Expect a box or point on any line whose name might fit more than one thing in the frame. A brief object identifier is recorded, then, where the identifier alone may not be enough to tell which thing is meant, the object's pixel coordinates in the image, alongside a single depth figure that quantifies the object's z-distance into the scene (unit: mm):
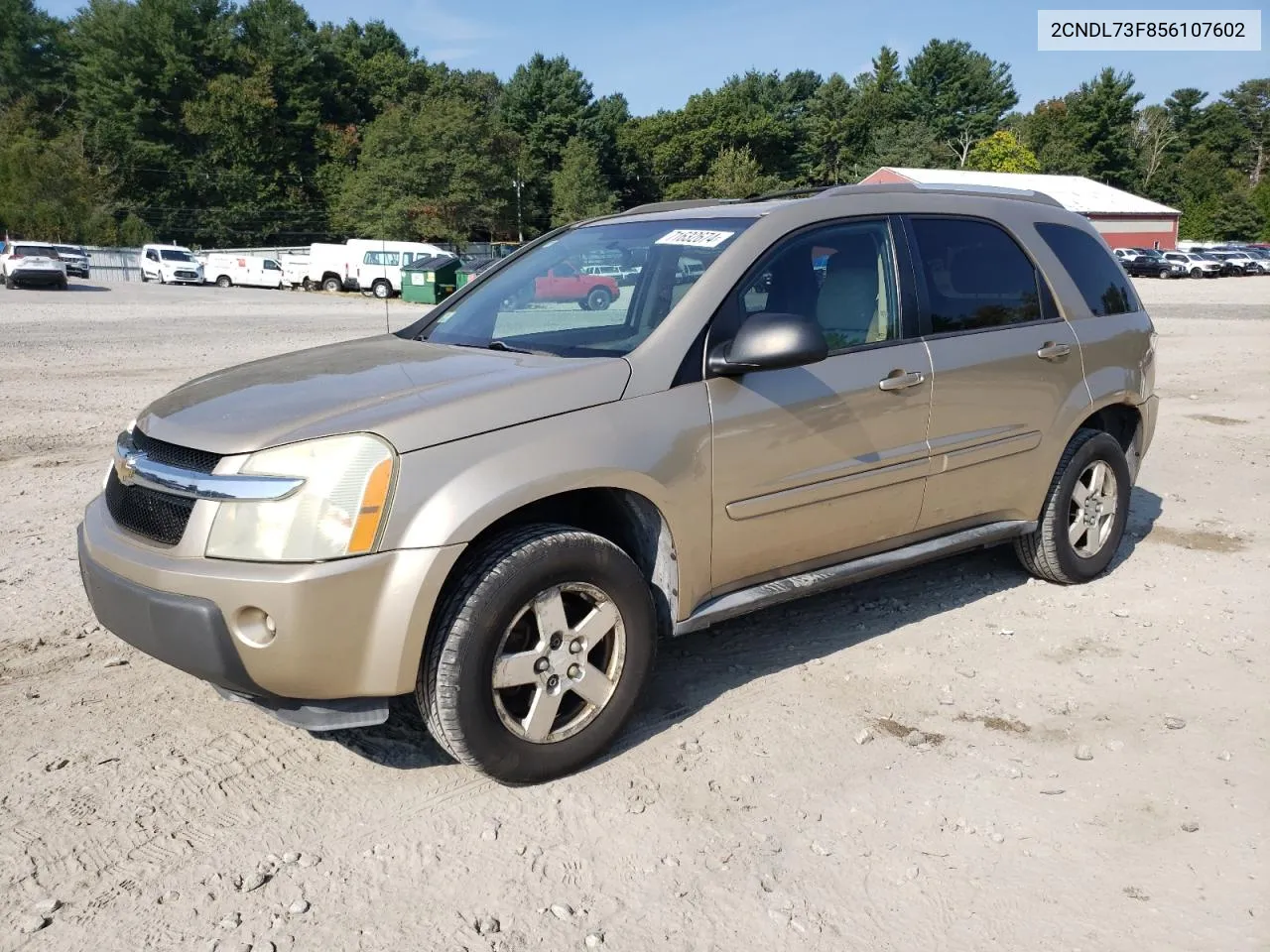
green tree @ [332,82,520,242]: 63906
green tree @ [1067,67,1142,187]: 91562
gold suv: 2947
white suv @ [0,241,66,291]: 36094
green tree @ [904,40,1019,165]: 100562
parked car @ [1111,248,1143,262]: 53812
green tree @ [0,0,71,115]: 80625
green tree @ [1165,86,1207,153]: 109188
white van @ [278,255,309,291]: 43906
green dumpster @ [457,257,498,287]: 33094
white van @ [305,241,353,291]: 42688
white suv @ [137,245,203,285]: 45656
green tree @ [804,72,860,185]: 98875
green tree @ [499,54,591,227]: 88062
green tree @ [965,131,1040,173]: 86750
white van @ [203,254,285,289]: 44781
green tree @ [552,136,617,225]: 75438
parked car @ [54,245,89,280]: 43562
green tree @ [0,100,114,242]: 59125
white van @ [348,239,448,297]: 39938
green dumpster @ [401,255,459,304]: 33562
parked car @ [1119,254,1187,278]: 52969
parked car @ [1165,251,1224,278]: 52750
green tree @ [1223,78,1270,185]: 114875
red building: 67625
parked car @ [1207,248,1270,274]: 54125
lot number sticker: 3926
